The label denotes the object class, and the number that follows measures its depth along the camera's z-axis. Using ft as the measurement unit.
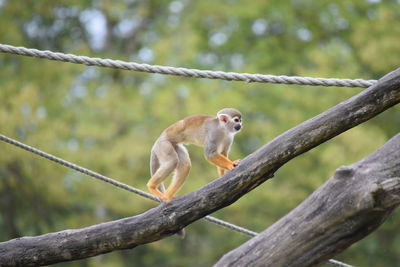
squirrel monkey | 29.37
